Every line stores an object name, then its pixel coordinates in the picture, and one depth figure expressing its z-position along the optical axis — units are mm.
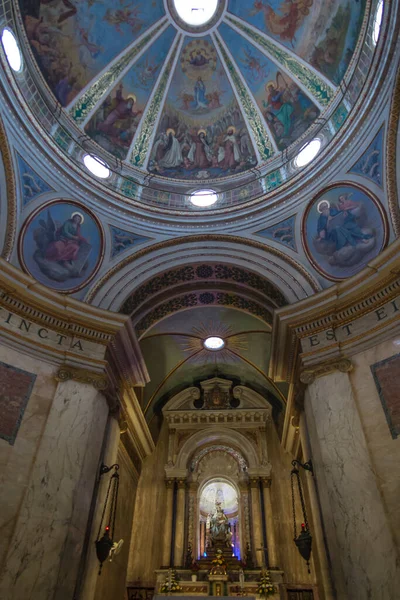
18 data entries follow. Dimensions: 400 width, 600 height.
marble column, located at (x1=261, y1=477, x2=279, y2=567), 13367
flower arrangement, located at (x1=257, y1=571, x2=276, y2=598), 11883
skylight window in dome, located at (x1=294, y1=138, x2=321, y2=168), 12716
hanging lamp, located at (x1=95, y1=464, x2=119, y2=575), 8195
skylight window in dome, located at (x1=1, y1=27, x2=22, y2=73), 10727
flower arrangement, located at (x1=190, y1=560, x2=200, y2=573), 13164
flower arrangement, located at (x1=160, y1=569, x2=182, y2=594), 11812
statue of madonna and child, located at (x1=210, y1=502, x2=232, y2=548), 13906
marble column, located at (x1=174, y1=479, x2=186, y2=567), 13690
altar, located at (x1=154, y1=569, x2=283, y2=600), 12164
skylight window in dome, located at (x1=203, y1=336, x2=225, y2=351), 15539
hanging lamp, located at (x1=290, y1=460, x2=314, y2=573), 8359
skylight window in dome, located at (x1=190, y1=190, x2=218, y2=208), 14406
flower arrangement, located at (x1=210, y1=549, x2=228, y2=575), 12578
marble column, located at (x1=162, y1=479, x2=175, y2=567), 13686
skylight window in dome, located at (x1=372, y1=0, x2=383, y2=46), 10047
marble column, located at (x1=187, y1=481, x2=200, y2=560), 14260
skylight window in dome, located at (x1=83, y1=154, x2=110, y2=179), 13441
